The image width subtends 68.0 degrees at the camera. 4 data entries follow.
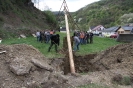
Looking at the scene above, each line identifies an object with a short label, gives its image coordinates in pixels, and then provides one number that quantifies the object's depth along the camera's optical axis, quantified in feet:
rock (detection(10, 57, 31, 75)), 11.71
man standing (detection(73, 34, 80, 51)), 25.17
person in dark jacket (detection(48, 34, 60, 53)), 23.19
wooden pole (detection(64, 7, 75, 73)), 16.02
